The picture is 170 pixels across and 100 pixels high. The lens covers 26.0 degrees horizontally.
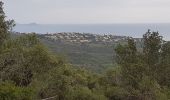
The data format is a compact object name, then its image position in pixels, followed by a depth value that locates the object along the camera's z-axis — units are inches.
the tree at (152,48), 884.0
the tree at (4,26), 794.4
